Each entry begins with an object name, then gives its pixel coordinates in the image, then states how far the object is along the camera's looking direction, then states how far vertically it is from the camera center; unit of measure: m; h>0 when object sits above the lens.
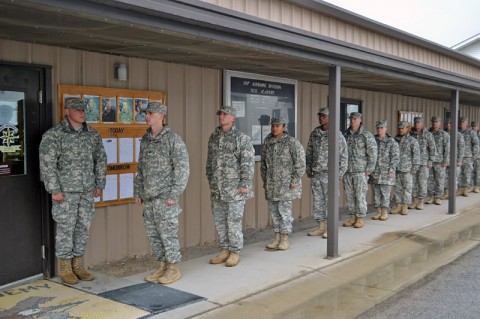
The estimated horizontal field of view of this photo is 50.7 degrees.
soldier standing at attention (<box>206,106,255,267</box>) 5.30 -0.38
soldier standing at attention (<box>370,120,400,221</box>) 8.33 -0.47
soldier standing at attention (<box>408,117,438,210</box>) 9.52 -0.35
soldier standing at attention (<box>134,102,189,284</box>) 4.66 -0.36
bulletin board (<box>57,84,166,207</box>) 5.27 +0.14
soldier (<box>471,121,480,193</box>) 12.12 -0.77
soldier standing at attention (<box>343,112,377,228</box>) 7.60 -0.37
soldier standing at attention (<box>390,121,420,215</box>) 8.92 -0.50
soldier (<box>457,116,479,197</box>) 11.43 -0.34
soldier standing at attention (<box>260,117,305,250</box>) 6.08 -0.41
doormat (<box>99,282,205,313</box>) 4.16 -1.36
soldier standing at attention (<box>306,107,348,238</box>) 6.80 -0.30
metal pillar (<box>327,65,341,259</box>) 5.79 -0.23
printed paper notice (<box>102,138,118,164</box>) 5.37 -0.10
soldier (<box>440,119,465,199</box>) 10.48 -0.19
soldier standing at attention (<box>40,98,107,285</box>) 4.49 -0.36
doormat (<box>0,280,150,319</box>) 3.94 -1.35
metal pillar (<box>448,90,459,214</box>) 8.85 -0.22
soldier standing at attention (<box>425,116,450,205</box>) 10.03 -0.48
